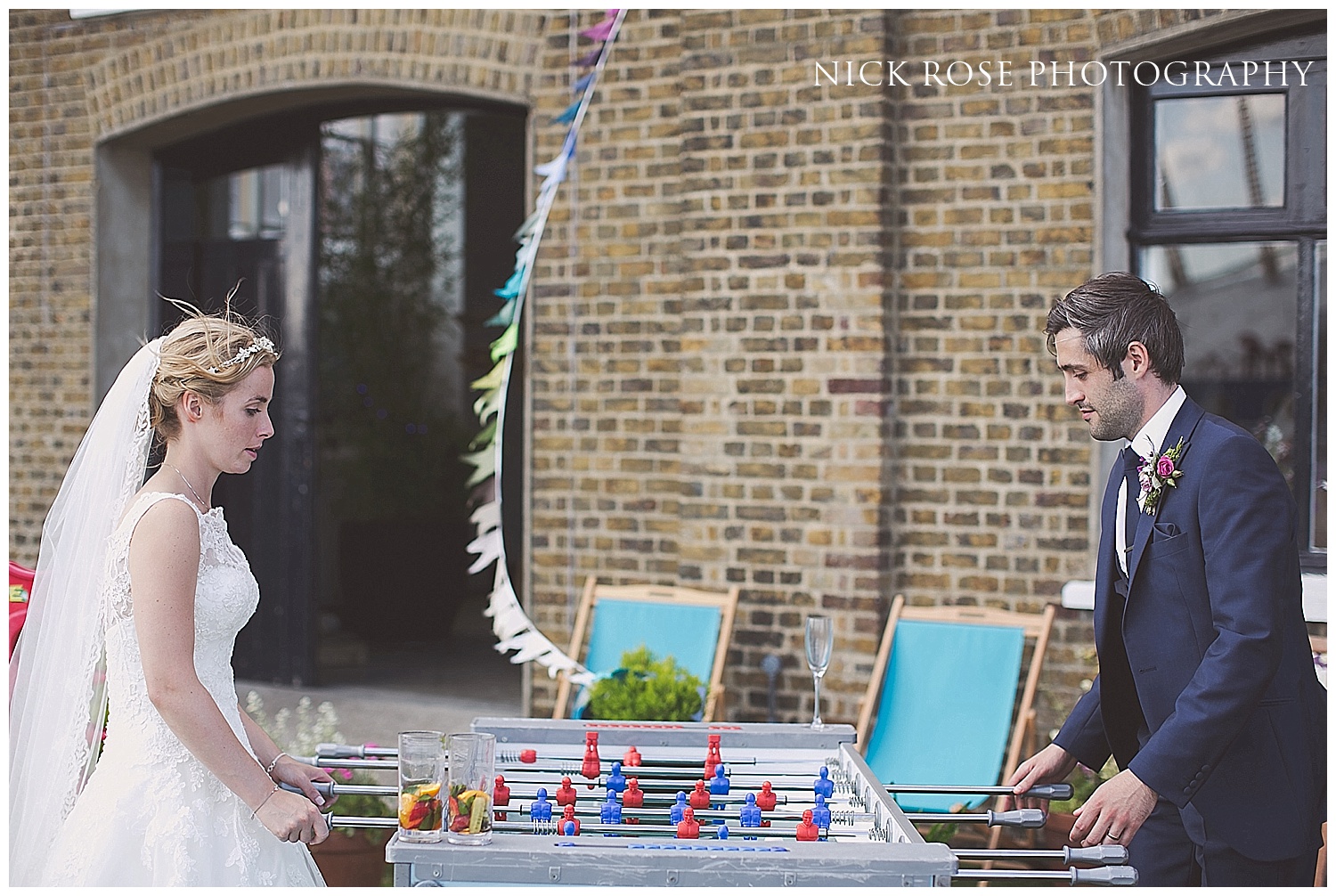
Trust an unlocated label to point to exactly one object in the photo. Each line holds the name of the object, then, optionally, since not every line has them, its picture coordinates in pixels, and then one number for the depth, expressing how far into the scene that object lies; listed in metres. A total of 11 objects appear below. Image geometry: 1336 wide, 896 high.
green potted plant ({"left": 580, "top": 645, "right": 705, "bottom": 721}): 4.55
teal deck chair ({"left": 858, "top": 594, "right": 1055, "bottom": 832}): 4.56
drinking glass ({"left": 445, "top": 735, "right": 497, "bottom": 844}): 2.23
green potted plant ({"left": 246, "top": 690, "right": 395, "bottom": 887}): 3.93
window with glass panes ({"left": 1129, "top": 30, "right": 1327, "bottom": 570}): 4.61
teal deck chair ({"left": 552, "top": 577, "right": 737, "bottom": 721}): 5.08
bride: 2.48
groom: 2.43
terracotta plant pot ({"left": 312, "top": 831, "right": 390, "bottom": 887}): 3.92
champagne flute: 3.35
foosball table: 2.11
